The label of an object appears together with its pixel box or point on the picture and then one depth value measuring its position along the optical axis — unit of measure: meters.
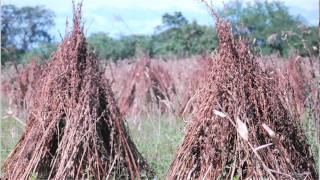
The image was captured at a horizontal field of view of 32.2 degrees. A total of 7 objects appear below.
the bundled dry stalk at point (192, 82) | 8.97
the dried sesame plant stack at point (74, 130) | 4.20
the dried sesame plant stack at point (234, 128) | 3.59
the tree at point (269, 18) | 33.69
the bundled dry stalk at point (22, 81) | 8.71
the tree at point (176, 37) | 27.45
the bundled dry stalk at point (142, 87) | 10.98
